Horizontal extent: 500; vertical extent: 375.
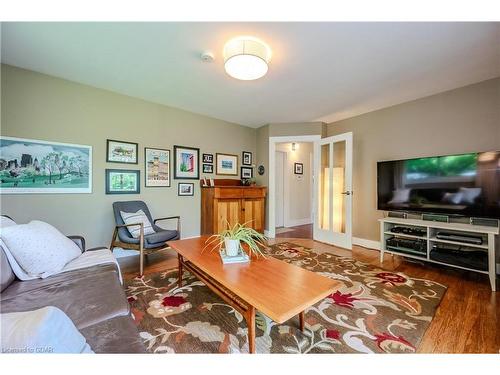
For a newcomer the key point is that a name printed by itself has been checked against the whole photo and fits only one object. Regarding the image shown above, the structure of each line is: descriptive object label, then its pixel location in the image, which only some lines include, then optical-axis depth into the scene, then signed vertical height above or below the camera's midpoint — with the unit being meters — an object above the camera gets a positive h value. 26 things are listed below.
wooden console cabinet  3.50 -0.30
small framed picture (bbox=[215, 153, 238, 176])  4.04 +0.50
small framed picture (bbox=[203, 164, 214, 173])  3.86 +0.40
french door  3.40 -0.02
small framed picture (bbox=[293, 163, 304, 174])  5.69 +0.58
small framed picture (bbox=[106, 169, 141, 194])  2.90 +0.11
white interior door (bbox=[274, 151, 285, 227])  5.34 +0.03
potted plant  1.67 -0.40
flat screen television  2.22 +0.05
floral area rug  1.29 -0.97
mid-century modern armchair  2.41 -0.59
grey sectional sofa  0.89 -0.62
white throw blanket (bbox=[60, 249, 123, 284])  1.58 -0.58
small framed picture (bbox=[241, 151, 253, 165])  4.43 +0.68
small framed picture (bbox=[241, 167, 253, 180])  4.43 +0.35
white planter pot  1.67 -0.46
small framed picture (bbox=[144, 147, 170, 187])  3.22 +0.35
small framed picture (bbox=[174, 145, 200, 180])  3.53 +0.46
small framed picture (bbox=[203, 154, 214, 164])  3.86 +0.58
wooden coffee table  1.06 -0.58
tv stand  2.07 -0.63
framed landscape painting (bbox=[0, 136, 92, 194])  2.27 +0.27
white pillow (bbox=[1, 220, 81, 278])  1.38 -0.42
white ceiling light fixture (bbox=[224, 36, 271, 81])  1.78 +1.16
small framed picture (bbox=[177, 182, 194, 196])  3.58 +0.02
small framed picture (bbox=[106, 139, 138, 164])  2.89 +0.54
